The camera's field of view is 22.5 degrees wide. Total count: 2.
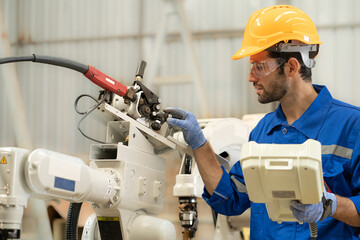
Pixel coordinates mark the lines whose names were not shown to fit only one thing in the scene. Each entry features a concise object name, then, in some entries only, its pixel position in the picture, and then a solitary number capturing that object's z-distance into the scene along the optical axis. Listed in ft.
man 10.28
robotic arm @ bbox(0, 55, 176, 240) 9.83
